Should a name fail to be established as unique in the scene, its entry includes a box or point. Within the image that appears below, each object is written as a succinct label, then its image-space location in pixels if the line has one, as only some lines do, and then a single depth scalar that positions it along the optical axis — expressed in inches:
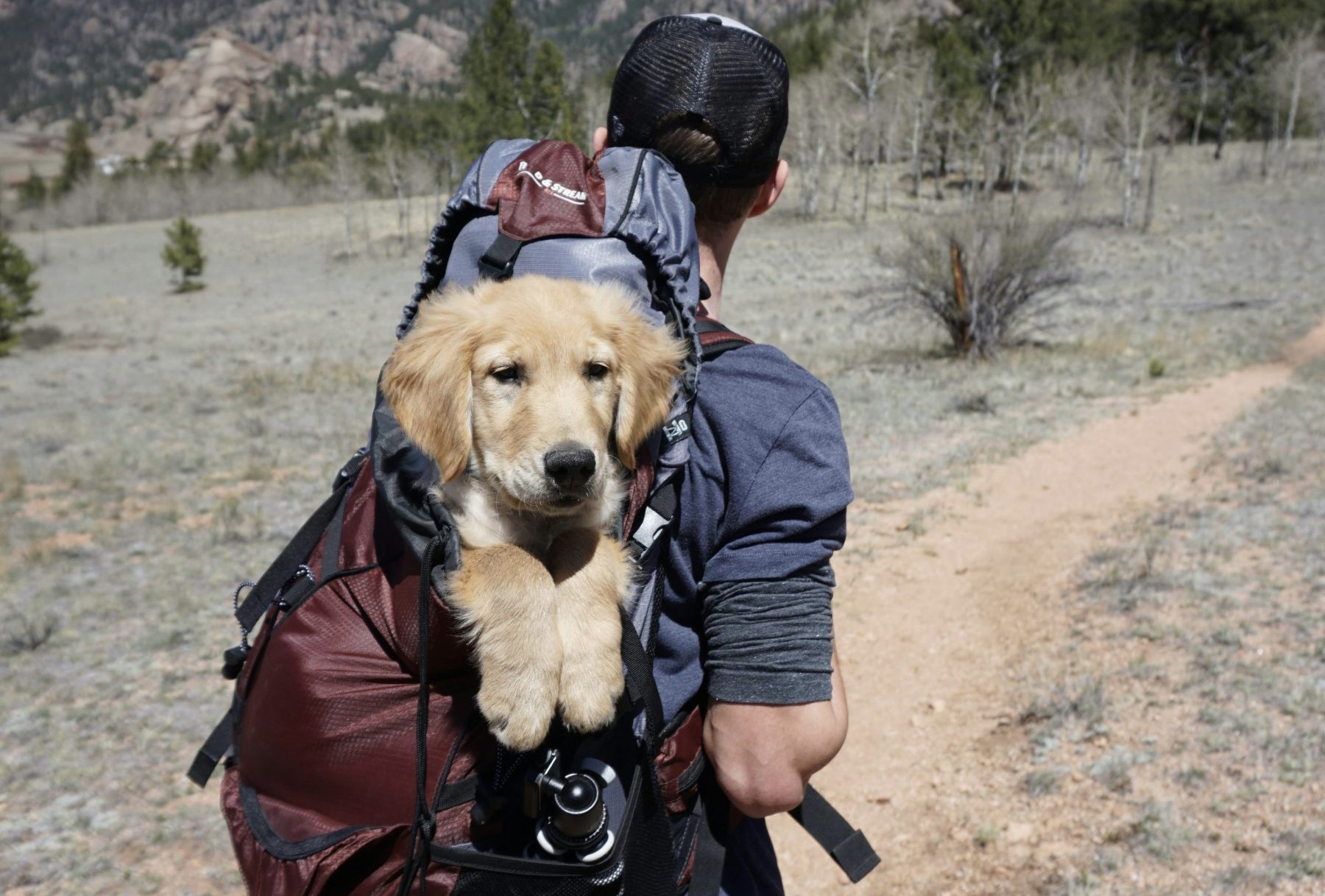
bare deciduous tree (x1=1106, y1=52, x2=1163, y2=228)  1594.5
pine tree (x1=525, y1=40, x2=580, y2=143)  2094.0
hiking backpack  61.9
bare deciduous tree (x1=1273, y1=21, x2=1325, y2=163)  1923.0
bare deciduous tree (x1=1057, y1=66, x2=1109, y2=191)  1861.5
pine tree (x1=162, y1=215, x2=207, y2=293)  1662.2
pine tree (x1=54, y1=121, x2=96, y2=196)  3595.0
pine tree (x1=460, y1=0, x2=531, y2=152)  2098.9
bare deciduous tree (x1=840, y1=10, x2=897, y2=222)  2160.4
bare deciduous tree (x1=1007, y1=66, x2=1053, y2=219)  1881.2
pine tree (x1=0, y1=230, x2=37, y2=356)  1055.0
